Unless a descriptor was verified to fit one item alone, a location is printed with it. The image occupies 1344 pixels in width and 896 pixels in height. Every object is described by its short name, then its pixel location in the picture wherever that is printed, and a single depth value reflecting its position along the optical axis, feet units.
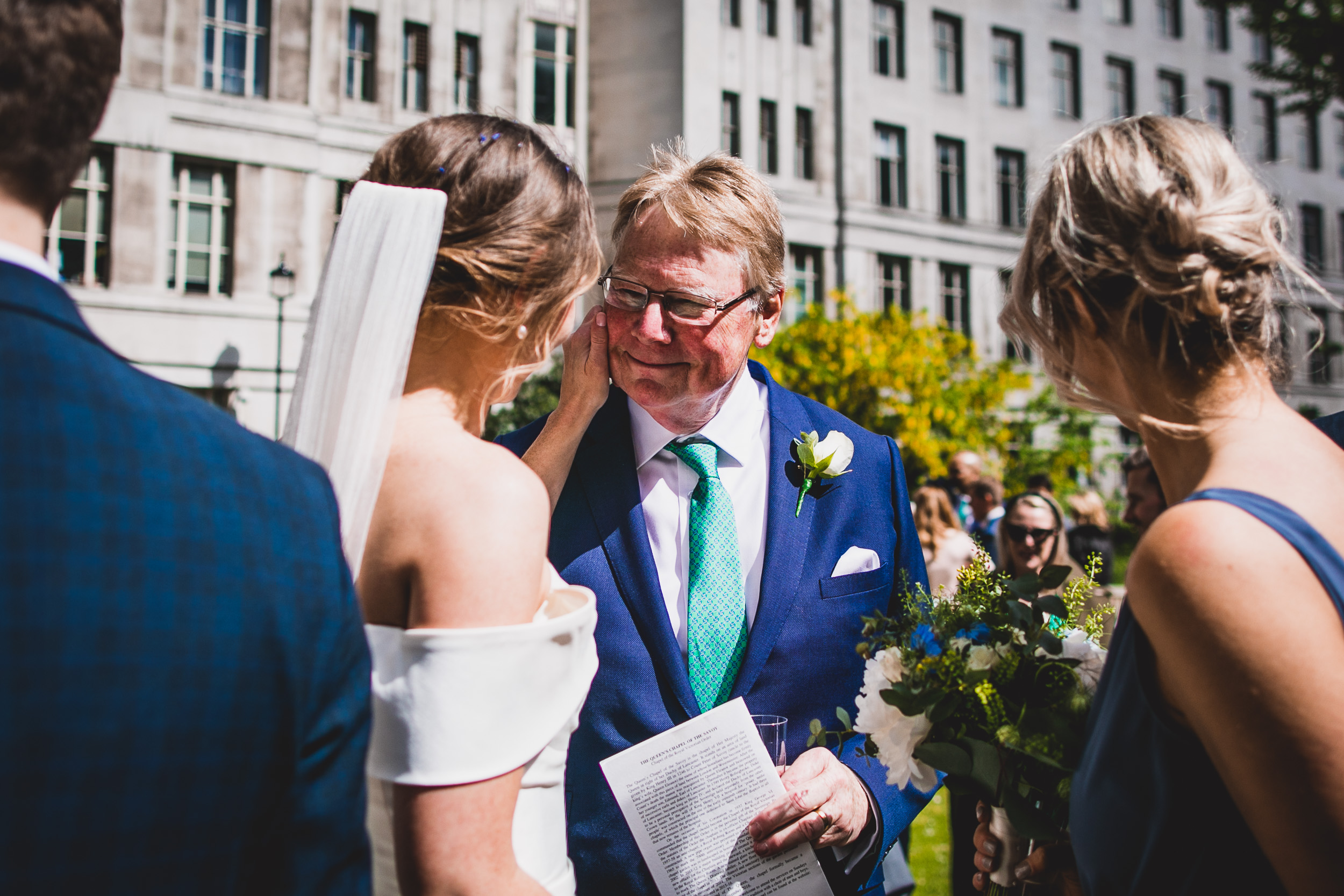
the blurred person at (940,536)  21.24
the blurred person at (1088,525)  22.57
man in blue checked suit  2.85
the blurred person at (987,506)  24.94
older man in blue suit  7.58
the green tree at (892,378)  49.75
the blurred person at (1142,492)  16.74
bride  4.58
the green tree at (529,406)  58.90
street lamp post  45.16
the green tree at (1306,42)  57.88
